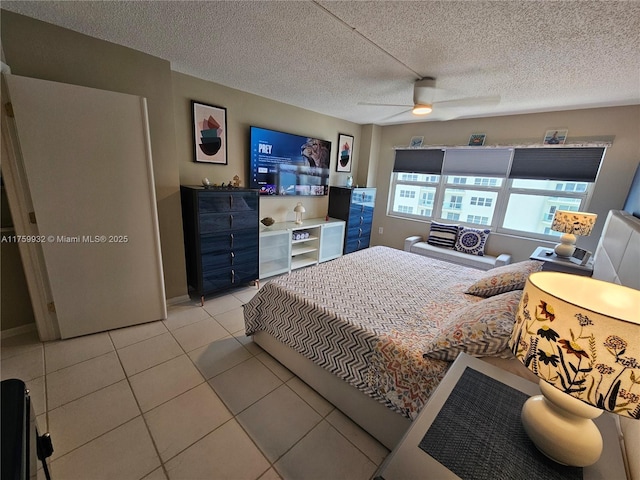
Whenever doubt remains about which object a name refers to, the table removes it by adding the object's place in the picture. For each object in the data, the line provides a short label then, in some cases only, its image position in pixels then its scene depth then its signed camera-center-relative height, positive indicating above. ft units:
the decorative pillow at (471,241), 12.40 -2.61
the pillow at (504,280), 5.97 -2.18
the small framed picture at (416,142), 14.00 +2.14
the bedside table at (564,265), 7.66 -2.18
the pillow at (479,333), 3.90 -2.27
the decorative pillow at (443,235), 13.12 -2.56
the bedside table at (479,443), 2.32 -2.51
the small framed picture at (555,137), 10.21 +2.14
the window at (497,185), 10.41 +0.12
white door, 5.87 -0.92
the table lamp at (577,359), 1.82 -1.24
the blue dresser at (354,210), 14.06 -1.81
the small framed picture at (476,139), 12.06 +2.17
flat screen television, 10.98 +0.47
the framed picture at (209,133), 9.14 +1.26
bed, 4.19 -2.88
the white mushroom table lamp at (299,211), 12.43 -1.75
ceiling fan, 7.34 +2.40
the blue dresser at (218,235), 8.60 -2.31
